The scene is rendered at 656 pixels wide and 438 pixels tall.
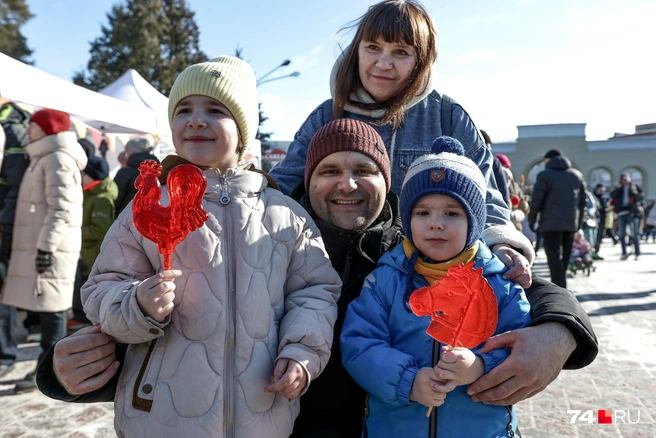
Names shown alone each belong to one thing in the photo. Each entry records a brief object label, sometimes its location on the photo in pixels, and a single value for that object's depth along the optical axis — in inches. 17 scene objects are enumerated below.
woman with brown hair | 80.7
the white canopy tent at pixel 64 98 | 178.5
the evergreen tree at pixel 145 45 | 1192.8
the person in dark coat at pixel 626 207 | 518.7
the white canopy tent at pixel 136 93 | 379.1
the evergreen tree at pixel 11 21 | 1138.0
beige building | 1669.5
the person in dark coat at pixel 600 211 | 536.4
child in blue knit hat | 59.9
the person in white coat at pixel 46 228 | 161.0
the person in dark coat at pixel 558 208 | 294.5
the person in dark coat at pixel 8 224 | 171.6
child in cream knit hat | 54.9
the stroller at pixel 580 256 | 386.9
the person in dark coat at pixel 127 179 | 231.5
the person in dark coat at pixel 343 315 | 57.3
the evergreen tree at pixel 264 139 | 858.8
